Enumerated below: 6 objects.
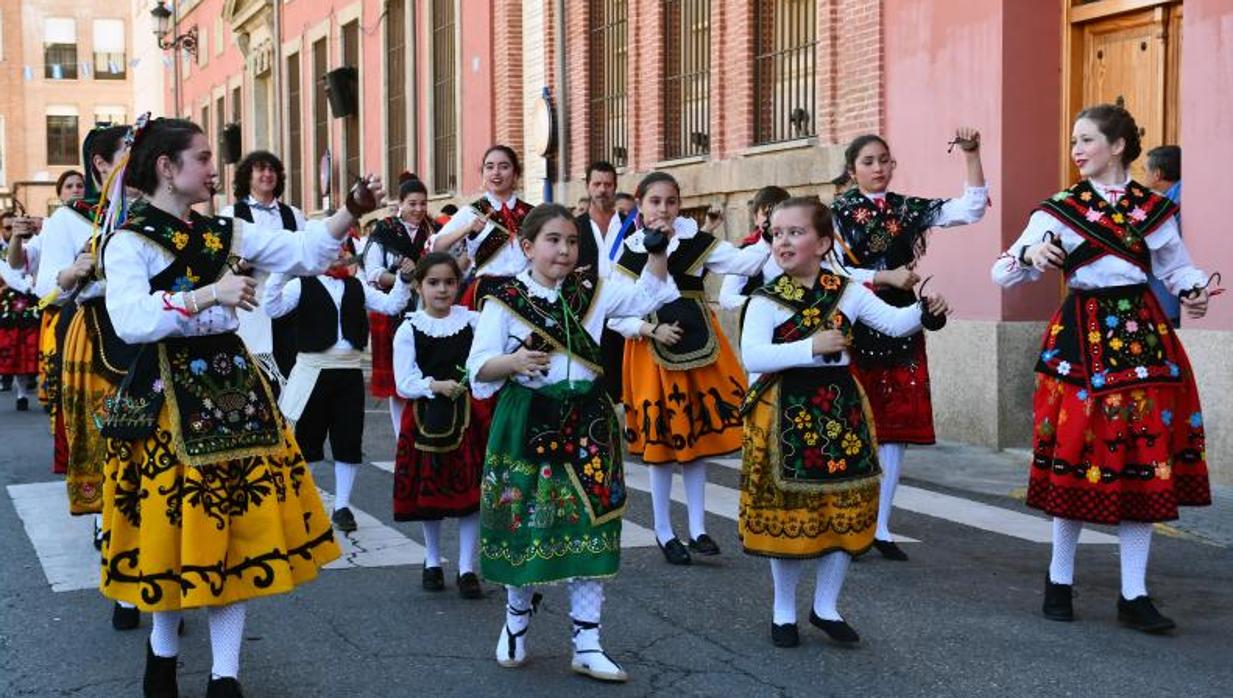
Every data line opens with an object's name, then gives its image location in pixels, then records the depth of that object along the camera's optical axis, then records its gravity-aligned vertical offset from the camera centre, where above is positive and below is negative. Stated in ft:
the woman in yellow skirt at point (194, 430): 15.88 -1.47
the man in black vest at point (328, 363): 28.12 -1.40
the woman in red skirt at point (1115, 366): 19.63 -1.05
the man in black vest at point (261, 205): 27.84 +1.37
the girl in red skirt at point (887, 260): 24.43 +0.31
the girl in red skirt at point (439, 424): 22.81 -2.04
